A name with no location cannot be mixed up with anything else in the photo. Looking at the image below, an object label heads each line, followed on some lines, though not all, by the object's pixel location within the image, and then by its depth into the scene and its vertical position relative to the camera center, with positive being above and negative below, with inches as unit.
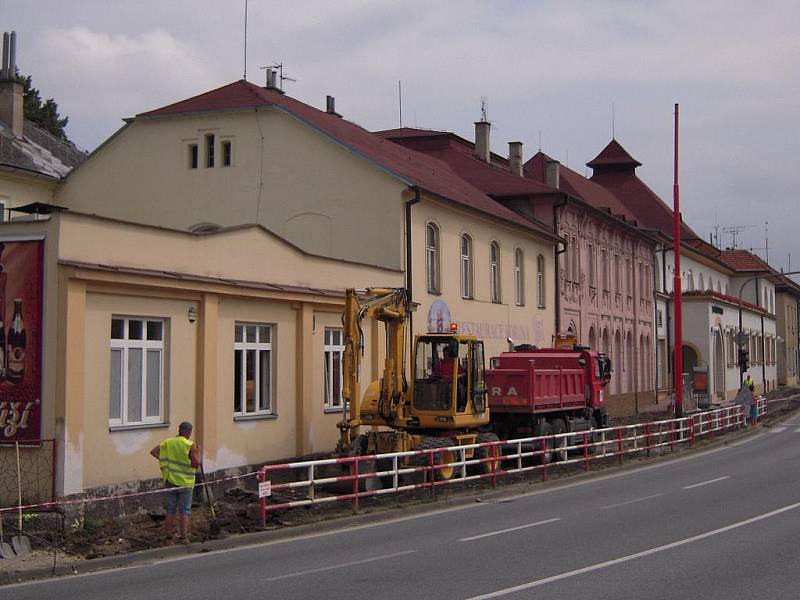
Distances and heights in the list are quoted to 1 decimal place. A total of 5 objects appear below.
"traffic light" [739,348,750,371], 1869.6 +25.7
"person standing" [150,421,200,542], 586.9 -49.9
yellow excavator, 812.0 -10.3
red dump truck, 1019.3 -13.4
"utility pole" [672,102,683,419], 1251.2 +41.4
